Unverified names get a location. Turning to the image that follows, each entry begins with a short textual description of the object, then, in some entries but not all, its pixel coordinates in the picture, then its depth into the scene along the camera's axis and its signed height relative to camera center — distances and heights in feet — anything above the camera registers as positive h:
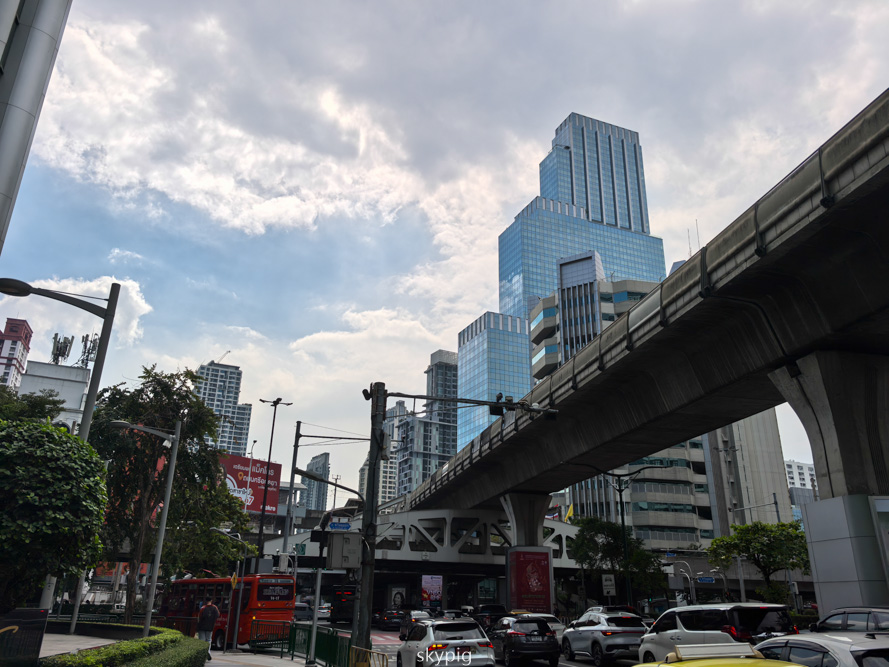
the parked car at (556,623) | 94.03 -6.77
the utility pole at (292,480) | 119.14 +17.29
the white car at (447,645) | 54.03 -5.62
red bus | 93.30 -4.09
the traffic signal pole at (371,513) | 48.83 +4.46
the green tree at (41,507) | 39.42 +3.49
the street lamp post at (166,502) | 73.26 +7.76
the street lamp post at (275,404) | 171.65 +41.50
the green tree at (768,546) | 123.24 +6.53
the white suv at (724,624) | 53.62 -3.39
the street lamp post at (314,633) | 60.89 -5.32
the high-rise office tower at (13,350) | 616.39 +194.46
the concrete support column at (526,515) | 152.76 +13.52
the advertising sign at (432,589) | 264.11 -5.47
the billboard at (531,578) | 144.97 -0.26
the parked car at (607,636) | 70.38 -6.02
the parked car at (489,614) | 124.16 -6.99
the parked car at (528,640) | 70.08 -6.49
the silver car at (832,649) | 28.76 -2.96
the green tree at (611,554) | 153.07 +5.81
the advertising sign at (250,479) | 263.90 +35.57
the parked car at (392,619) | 163.22 -10.55
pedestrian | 80.38 -5.82
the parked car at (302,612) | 152.17 -8.81
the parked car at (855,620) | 44.21 -2.43
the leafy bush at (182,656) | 43.62 -6.21
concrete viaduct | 52.90 +25.80
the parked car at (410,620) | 101.07 -6.69
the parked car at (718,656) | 17.19 -2.01
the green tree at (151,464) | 107.76 +16.86
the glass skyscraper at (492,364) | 606.14 +189.67
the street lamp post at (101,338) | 46.44 +17.08
